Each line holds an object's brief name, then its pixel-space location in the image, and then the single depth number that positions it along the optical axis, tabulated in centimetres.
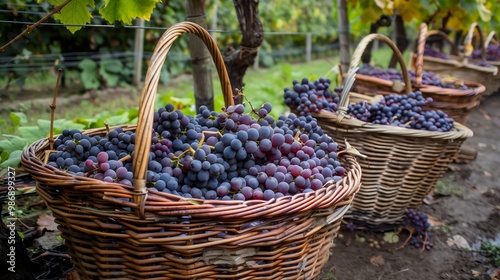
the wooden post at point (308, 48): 1053
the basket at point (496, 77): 489
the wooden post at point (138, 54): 557
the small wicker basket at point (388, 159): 213
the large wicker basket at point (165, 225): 106
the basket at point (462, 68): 407
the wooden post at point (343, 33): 390
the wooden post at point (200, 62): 221
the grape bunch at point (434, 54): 469
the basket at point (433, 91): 292
